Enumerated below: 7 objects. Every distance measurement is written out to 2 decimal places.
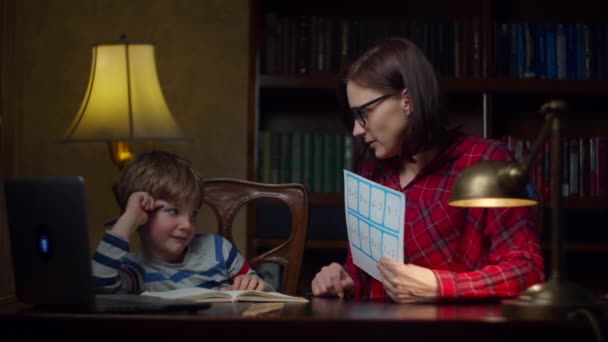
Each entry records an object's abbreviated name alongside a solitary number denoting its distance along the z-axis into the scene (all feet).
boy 9.64
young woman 9.60
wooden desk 7.01
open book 8.77
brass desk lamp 7.25
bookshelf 13.60
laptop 7.58
